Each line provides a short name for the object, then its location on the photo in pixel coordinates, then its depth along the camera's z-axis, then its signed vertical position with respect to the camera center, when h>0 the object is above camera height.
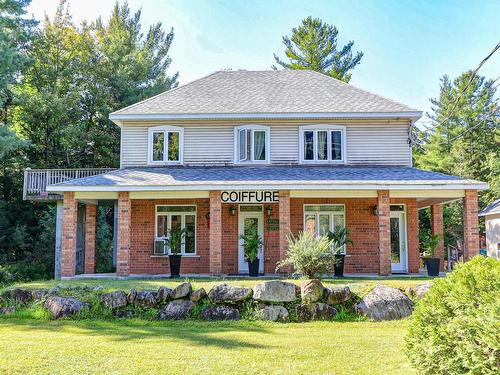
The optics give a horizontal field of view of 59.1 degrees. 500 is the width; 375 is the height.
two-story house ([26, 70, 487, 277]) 14.95 +2.04
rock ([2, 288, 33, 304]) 10.63 -1.64
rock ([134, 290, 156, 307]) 10.46 -1.68
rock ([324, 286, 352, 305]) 10.40 -1.60
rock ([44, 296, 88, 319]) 10.14 -1.81
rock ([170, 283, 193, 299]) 10.47 -1.50
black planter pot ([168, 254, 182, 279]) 14.71 -1.20
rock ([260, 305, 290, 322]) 9.98 -1.94
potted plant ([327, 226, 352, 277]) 13.88 -0.48
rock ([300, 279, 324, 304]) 10.30 -1.49
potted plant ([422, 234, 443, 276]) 14.55 -0.98
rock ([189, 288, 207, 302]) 10.44 -1.59
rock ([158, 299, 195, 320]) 10.16 -1.90
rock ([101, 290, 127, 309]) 10.38 -1.68
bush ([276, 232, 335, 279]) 10.86 -0.72
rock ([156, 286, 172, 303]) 10.50 -1.60
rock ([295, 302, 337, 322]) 10.08 -1.93
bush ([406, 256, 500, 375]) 4.48 -1.09
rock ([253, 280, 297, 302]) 10.30 -1.50
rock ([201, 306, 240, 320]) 10.06 -1.95
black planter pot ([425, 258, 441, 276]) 14.54 -1.25
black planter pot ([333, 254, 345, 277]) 14.01 -1.26
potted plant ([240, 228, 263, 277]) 13.99 -0.74
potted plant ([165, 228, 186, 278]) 14.48 -0.76
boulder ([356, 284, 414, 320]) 10.02 -1.77
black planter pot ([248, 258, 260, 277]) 14.44 -1.31
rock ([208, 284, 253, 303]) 10.34 -1.55
